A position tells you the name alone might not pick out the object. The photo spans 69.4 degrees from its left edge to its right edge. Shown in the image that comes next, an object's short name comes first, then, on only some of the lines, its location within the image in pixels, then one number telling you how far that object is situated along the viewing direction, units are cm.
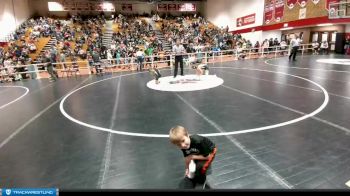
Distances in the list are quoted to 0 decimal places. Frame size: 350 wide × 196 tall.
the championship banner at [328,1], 1870
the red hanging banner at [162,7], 3841
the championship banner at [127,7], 3764
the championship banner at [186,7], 3894
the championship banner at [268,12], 2480
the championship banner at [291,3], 2272
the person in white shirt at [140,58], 1625
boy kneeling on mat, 293
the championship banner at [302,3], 2160
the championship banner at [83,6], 3453
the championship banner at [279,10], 2384
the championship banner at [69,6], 3381
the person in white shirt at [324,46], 2066
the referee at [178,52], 1111
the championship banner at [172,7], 3872
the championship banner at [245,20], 2703
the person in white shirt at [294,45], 1581
